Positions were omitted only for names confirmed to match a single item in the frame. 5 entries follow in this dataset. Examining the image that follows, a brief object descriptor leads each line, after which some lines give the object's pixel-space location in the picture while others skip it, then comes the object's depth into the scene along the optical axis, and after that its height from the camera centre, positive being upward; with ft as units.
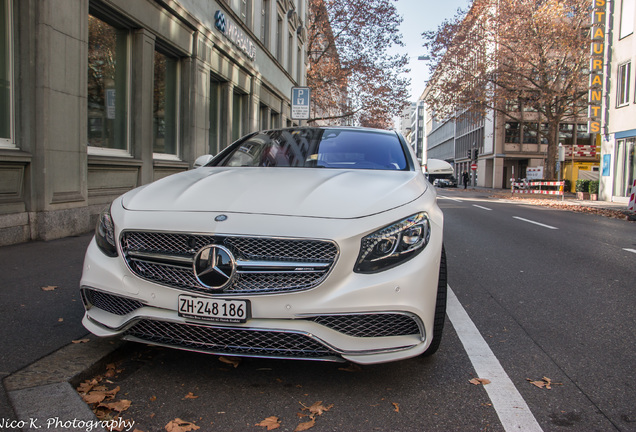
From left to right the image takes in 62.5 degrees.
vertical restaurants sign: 80.12 +19.11
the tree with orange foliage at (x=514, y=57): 91.50 +24.27
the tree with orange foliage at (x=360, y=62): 104.47 +24.37
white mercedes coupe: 8.12 -1.52
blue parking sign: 48.75 +7.47
